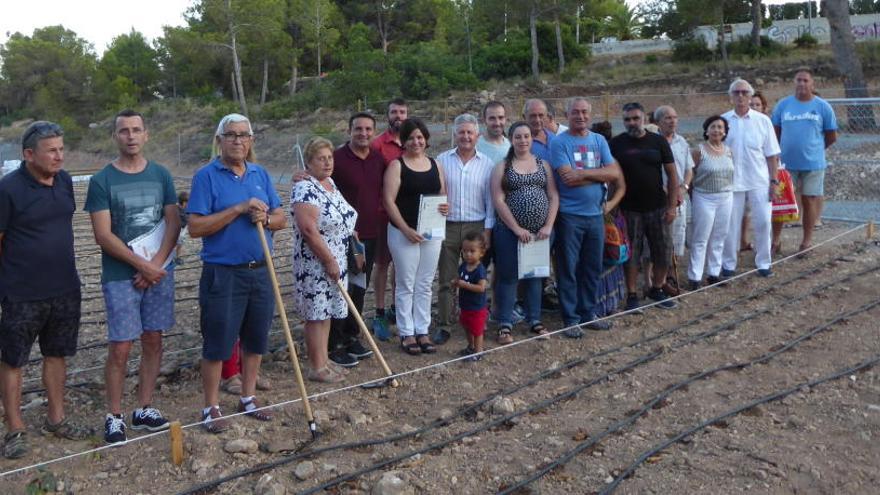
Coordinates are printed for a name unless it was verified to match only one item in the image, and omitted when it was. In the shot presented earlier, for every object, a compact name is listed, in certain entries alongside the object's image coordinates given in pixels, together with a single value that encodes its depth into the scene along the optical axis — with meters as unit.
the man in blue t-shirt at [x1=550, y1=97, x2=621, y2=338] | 6.31
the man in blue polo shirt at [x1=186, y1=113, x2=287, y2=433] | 4.46
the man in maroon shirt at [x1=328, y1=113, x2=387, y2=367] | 5.96
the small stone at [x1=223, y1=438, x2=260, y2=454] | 4.37
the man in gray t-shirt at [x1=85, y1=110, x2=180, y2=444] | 4.41
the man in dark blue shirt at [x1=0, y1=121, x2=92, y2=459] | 4.28
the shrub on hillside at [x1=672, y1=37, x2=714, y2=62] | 36.47
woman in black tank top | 5.88
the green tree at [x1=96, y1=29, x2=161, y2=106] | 54.41
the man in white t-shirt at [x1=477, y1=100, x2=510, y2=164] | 6.49
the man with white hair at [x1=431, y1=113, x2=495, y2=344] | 6.14
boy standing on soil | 5.88
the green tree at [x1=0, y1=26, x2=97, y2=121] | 51.75
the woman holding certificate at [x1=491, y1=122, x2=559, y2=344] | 6.13
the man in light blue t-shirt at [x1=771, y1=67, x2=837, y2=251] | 8.58
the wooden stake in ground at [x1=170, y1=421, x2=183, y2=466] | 4.21
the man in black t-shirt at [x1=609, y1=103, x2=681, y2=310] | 6.76
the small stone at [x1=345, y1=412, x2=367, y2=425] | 4.79
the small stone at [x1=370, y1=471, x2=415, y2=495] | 3.91
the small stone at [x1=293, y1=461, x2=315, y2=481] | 4.11
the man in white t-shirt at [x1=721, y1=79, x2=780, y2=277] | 7.70
